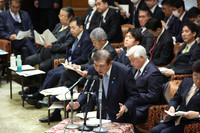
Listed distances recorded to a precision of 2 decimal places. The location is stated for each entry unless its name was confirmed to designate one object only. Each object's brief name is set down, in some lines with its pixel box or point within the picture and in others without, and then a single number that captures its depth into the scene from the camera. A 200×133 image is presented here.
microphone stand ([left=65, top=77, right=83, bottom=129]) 7.87
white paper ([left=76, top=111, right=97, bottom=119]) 8.72
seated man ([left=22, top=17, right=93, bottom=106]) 13.27
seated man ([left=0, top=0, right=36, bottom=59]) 17.08
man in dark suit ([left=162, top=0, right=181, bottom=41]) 15.08
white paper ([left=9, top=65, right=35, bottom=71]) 14.20
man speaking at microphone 8.92
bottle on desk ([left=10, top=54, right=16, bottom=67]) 14.70
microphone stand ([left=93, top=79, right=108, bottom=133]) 7.59
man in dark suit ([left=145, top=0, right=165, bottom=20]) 16.09
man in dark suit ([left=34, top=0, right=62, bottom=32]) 20.02
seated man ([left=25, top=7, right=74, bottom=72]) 14.66
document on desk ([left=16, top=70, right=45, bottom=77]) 13.38
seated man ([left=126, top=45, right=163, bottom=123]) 10.08
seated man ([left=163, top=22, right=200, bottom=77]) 11.30
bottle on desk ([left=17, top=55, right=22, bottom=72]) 13.80
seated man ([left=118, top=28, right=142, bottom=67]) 11.84
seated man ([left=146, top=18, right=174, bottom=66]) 12.51
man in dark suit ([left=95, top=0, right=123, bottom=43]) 15.72
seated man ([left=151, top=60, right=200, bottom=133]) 8.66
